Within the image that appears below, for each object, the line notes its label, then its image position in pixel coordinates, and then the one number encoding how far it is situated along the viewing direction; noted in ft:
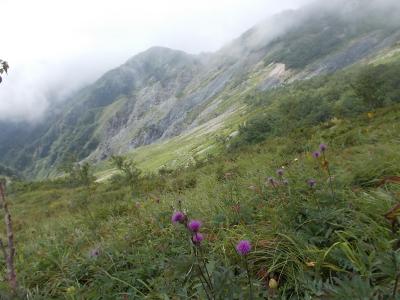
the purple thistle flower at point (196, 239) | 7.28
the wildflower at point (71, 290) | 10.75
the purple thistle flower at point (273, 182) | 15.24
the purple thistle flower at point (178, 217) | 7.94
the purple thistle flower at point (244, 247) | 7.01
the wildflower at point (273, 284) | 7.79
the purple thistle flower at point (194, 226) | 7.45
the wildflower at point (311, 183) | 12.99
